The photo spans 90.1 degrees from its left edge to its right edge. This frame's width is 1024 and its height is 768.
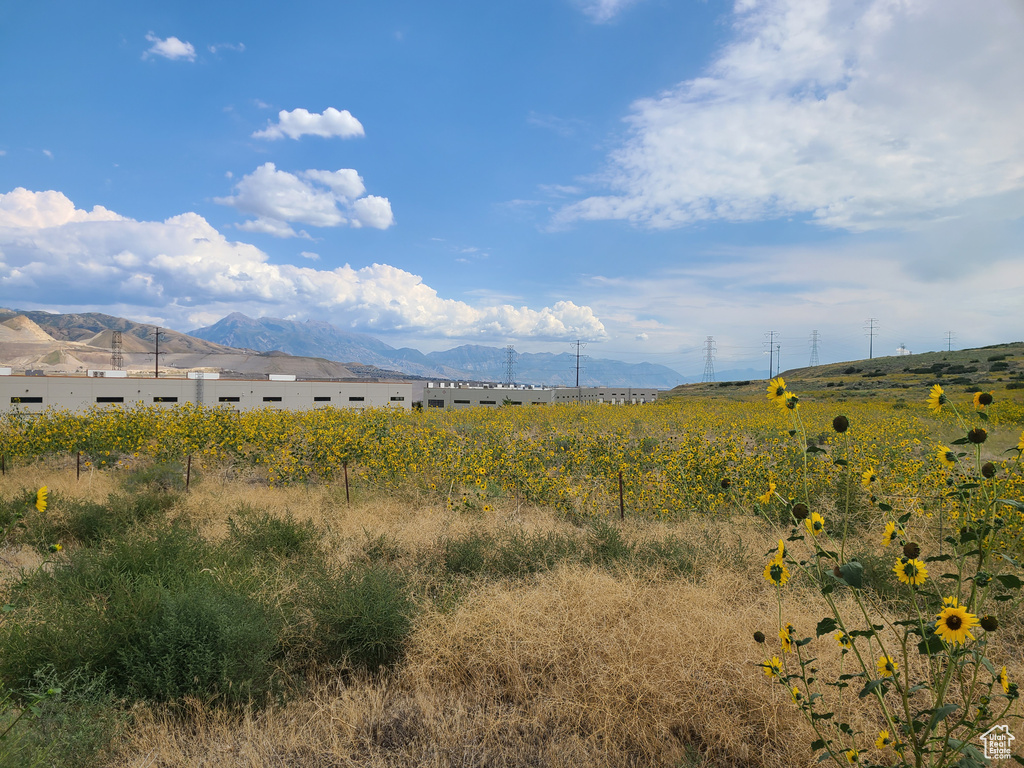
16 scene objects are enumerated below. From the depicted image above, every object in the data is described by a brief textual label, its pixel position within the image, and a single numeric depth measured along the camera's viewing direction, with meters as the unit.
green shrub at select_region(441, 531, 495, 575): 5.41
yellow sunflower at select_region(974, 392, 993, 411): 2.01
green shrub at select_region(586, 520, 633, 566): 5.39
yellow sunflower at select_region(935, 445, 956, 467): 2.16
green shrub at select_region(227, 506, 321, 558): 5.91
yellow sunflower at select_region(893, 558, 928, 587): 1.88
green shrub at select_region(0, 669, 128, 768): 2.61
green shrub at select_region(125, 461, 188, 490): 9.56
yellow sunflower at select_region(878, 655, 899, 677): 2.03
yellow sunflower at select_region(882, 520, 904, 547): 2.08
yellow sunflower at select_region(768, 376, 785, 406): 2.39
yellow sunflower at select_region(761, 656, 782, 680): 2.21
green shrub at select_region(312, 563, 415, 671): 3.91
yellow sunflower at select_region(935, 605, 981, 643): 1.72
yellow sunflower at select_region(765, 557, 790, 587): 2.10
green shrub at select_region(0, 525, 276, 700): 3.37
